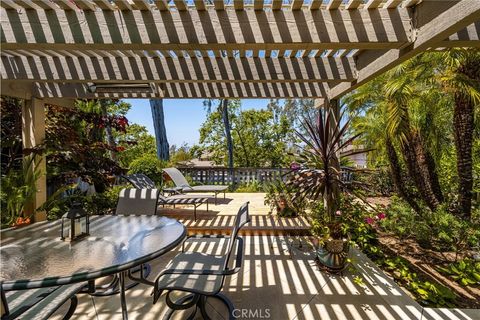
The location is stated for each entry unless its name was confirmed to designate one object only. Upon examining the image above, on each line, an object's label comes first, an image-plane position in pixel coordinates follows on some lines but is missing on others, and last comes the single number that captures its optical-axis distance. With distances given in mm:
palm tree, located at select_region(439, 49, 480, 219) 3535
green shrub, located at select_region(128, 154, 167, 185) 6789
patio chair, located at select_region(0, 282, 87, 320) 1440
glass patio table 1337
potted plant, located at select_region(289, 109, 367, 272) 2879
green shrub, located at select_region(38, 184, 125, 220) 4118
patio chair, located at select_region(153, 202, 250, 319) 1726
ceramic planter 2869
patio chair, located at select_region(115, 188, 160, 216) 2930
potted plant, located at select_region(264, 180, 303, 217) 4714
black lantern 1847
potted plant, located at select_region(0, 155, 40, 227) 3223
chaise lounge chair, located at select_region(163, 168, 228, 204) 5547
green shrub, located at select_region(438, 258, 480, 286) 2844
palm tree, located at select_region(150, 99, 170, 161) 9008
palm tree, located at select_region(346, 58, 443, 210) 4102
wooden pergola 2002
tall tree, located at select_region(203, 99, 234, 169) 12055
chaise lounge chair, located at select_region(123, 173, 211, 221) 4371
